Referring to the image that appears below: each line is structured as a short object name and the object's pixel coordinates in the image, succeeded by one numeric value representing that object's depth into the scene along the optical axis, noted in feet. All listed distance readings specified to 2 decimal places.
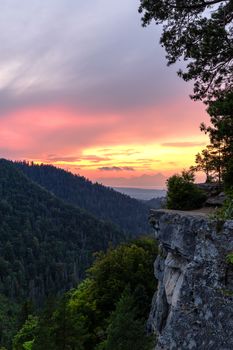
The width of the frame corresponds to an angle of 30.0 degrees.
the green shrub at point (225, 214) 29.44
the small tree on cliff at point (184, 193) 70.95
